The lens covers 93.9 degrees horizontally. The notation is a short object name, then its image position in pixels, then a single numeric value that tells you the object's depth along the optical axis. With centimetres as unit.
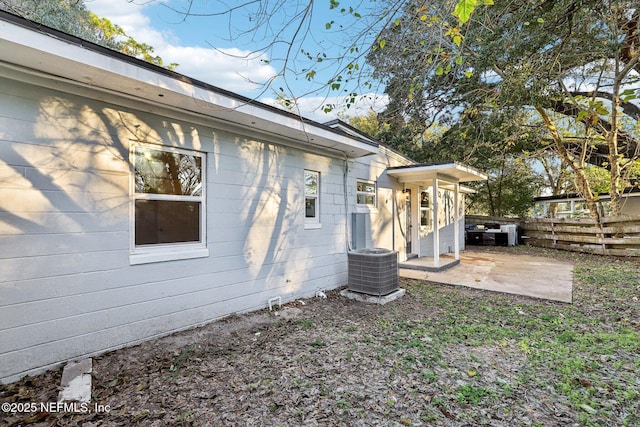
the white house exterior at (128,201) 273
